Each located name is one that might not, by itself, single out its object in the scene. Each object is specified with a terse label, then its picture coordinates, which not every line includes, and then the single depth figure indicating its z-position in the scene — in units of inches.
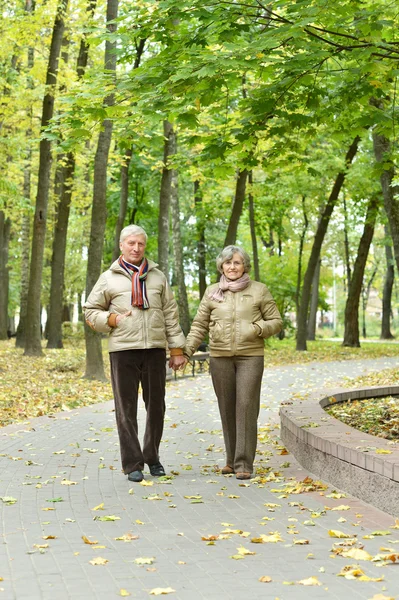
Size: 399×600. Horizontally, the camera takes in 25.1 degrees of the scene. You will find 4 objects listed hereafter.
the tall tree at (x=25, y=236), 1118.0
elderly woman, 322.3
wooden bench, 802.8
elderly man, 313.6
